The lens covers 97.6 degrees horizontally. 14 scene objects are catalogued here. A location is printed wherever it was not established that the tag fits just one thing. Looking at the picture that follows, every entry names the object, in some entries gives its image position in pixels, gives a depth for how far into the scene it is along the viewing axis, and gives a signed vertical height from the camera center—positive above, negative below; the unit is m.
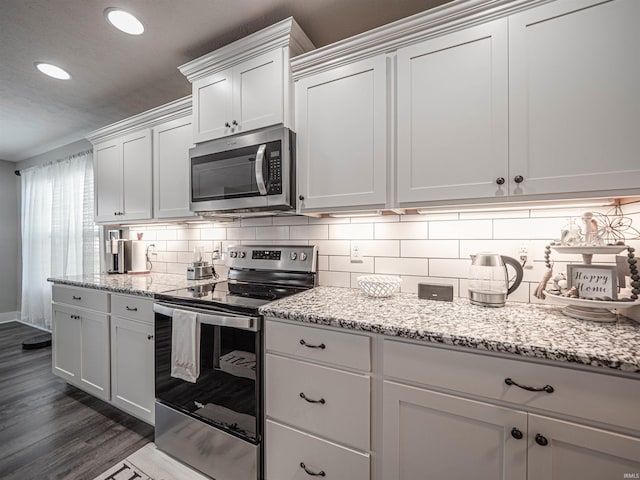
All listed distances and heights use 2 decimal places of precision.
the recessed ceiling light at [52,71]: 2.05 +1.28
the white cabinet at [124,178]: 2.38 +0.56
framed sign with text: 1.04 -0.17
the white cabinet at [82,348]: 2.04 -0.86
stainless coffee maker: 2.66 -0.14
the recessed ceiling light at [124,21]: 1.57 +1.27
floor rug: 1.51 -1.28
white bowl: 1.53 -0.26
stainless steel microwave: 1.63 +0.41
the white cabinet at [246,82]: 1.62 +0.98
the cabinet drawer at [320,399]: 1.13 -0.70
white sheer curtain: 3.50 +0.15
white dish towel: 1.49 -0.58
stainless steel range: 1.36 -0.74
